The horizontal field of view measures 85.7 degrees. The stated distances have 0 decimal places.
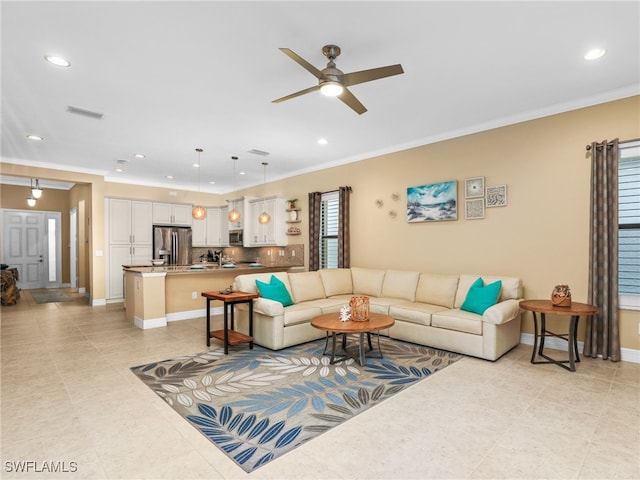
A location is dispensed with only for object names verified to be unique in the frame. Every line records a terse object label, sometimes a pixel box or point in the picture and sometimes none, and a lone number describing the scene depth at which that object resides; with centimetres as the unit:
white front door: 961
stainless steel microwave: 881
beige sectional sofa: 393
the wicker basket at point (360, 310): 387
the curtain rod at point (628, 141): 369
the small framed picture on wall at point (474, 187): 482
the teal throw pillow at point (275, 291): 462
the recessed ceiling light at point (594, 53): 299
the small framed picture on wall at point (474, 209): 482
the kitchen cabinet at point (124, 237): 801
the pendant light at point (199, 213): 635
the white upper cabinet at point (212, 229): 947
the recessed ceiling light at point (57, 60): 302
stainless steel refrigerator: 873
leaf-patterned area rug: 239
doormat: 806
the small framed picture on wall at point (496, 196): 460
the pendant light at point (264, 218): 707
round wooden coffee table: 357
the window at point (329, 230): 694
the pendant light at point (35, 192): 857
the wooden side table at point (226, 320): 415
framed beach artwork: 509
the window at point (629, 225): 375
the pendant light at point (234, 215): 660
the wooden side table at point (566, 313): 346
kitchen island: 545
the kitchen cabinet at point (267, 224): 773
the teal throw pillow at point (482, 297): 412
